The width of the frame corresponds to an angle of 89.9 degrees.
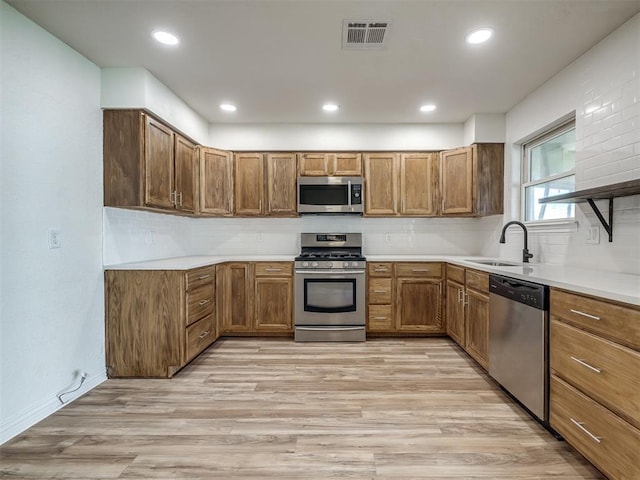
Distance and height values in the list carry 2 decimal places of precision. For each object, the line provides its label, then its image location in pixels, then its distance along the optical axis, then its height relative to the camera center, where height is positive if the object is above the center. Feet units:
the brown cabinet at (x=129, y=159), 8.54 +2.08
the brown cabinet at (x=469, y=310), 8.73 -2.29
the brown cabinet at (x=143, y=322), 8.52 -2.27
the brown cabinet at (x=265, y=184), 12.78 +2.10
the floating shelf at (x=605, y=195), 5.73 +0.85
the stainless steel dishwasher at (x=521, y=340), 6.09 -2.25
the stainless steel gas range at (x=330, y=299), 11.66 -2.31
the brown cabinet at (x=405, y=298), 11.79 -2.29
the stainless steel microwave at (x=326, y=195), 12.60 +1.63
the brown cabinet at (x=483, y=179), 11.80 +2.10
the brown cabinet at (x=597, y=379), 4.33 -2.21
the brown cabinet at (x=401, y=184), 12.76 +2.09
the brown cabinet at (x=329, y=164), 12.79 +2.89
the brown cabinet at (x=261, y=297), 11.94 -2.27
